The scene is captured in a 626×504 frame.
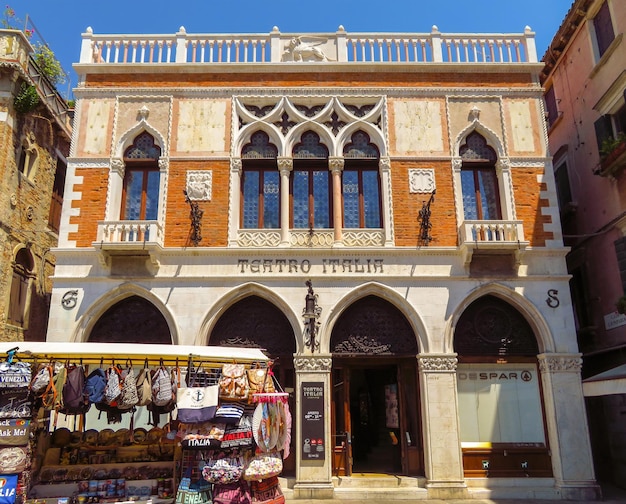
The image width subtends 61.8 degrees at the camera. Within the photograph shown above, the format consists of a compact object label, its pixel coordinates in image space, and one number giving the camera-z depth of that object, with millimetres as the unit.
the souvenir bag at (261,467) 7613
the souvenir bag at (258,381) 8031
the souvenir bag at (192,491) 7480
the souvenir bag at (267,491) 7715
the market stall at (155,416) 7594
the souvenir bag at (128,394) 7969
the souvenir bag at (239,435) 7666
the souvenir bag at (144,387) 8016
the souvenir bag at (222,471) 7461
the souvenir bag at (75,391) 7863
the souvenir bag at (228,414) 7785
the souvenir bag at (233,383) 7832
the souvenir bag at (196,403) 7645
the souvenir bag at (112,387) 7926
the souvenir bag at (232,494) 7477
